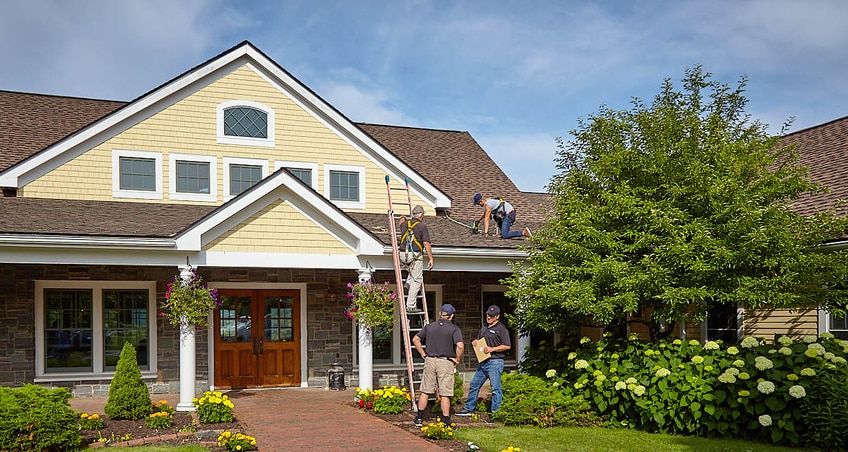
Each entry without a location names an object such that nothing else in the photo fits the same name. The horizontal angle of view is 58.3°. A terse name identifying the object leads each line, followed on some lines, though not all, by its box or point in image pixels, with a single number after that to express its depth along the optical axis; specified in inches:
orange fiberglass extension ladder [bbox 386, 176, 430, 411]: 471.8
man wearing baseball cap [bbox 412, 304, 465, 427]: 422.9
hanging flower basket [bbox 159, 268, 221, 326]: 493.4
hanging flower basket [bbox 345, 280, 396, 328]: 536.1
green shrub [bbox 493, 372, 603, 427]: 437.7
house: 520.4
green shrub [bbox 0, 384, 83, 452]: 349.4
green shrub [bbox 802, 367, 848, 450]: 357.7
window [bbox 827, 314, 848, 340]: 509.4
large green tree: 447.2
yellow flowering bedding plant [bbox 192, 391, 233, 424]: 425.7
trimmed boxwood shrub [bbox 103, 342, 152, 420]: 430.3
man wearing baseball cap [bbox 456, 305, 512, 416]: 453.4
